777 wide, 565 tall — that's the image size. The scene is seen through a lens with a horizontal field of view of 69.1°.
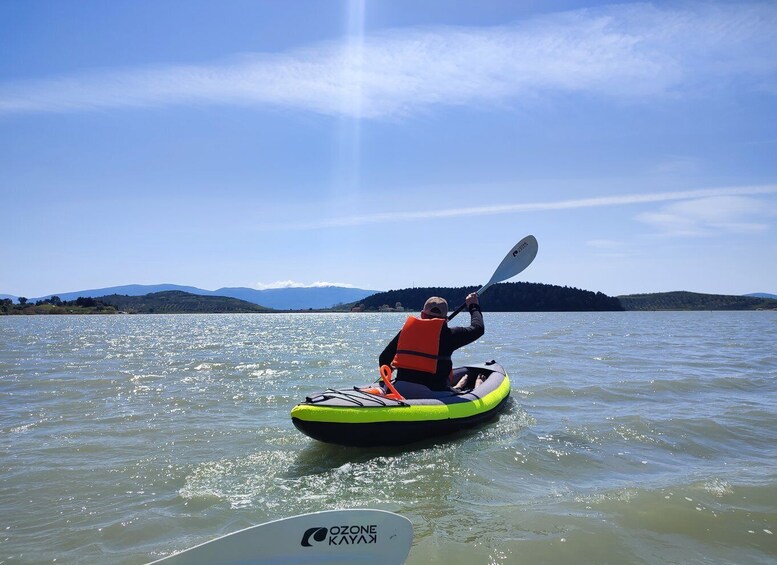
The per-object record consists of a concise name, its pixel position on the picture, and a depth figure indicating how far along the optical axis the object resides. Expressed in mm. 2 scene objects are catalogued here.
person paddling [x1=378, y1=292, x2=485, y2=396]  6828
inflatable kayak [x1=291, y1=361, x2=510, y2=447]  5840
